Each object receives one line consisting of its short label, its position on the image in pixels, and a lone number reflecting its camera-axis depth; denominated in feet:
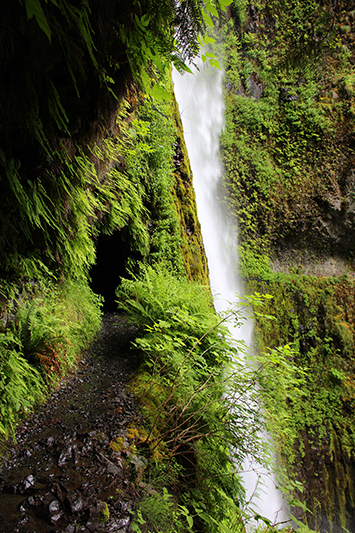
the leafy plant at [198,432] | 6.65
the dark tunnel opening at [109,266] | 19.26
